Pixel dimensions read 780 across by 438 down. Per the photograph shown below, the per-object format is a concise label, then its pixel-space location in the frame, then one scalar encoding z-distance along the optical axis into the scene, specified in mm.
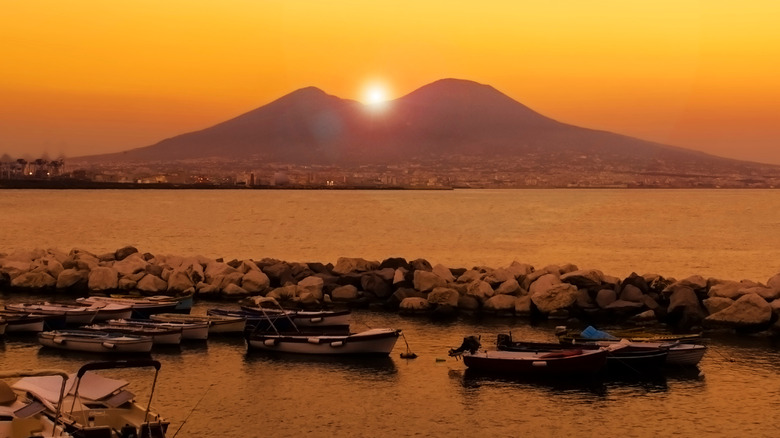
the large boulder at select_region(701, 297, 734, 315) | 34969
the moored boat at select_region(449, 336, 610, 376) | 26828
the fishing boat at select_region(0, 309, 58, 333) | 32781
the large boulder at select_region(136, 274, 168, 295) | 41531
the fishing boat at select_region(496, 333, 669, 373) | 27688
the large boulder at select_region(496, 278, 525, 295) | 38312
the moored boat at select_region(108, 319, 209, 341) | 31389
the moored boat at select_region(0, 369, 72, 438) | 16219
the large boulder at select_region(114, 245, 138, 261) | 49056
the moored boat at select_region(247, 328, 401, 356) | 29469
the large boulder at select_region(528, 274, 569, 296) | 37438
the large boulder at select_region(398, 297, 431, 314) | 37344
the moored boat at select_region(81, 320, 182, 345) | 30594
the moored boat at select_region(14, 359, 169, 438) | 16734
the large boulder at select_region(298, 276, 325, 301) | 39625
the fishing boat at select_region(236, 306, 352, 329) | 33062
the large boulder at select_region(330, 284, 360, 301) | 39781
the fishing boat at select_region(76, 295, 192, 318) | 35125
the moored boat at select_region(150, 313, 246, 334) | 32719
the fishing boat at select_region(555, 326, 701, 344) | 29281
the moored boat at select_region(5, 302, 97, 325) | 33781
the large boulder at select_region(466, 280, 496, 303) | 38094
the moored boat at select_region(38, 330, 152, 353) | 29656
